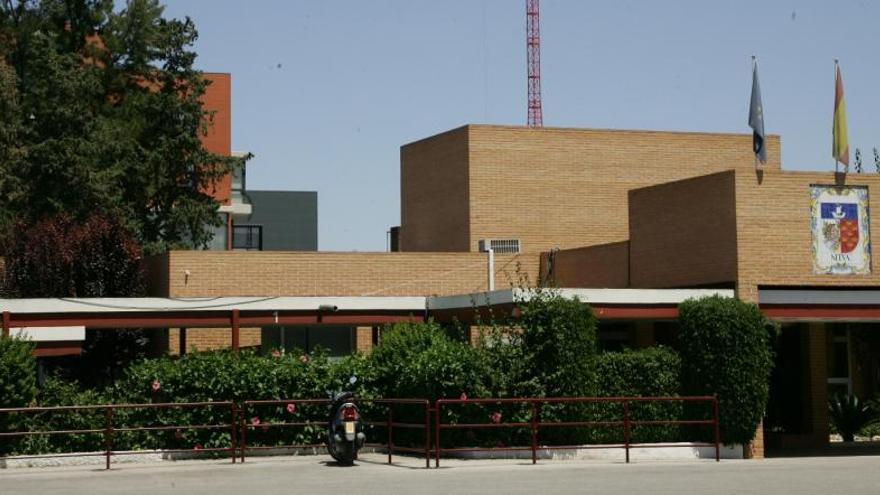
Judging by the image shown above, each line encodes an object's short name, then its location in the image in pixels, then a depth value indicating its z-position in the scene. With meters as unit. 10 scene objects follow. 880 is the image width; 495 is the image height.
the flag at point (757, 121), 31.56
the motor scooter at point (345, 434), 24.48
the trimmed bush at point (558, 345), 27.06
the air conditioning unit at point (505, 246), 43.34
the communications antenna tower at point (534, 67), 70.38
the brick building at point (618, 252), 30.62
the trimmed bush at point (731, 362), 28.08
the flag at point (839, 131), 31.70
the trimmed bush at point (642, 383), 27.59
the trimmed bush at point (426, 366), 26.73
